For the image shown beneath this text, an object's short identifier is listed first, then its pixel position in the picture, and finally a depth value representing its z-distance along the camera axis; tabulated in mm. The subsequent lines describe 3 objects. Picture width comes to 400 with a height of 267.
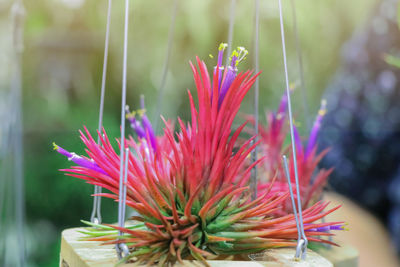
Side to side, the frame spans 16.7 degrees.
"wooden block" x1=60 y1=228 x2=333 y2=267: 476
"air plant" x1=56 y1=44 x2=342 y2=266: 478
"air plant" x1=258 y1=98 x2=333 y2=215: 563
